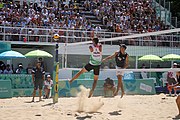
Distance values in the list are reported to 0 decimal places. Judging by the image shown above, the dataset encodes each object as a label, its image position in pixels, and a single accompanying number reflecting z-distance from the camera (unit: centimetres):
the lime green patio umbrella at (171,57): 2173
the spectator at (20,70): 2096
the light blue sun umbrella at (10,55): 1914
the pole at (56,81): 1132
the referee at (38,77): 1400
